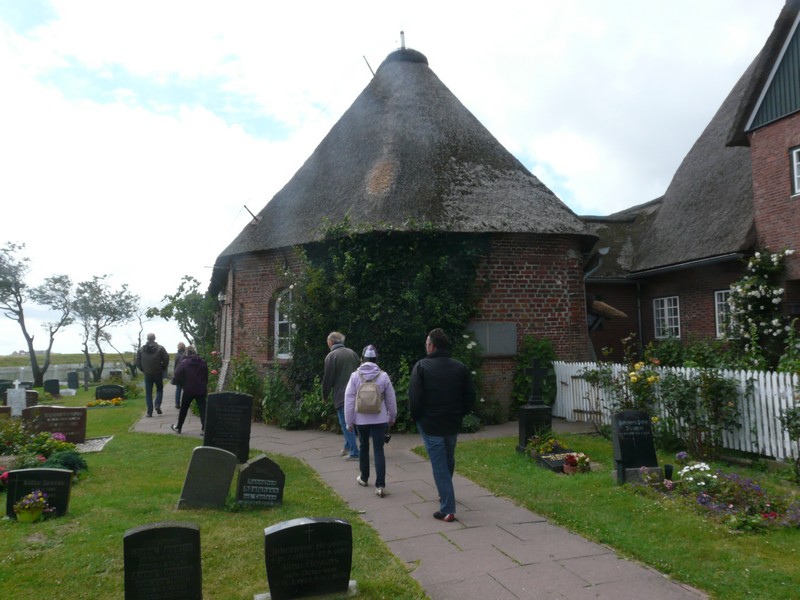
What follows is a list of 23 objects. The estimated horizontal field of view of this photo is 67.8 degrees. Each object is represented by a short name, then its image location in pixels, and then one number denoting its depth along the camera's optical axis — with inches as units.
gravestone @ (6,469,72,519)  241.8
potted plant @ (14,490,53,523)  237.0
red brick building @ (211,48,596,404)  497.0
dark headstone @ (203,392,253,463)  334.6
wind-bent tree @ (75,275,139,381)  1529.3
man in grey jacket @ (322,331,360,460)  349.6
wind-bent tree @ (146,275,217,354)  829.2
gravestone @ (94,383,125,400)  824.3
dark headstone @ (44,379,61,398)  914.1
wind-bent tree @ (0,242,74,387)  1234.6
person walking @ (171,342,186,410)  607.5
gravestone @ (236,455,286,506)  251.1
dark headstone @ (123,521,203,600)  154.6
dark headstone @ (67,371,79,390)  1068.5
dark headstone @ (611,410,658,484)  274.1
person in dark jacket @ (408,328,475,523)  234.1
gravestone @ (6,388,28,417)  606.5
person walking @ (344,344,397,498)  274.8
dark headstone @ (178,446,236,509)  251.0
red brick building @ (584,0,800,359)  547.8
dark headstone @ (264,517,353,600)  162.1
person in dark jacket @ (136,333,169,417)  595.8
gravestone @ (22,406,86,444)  424.2
